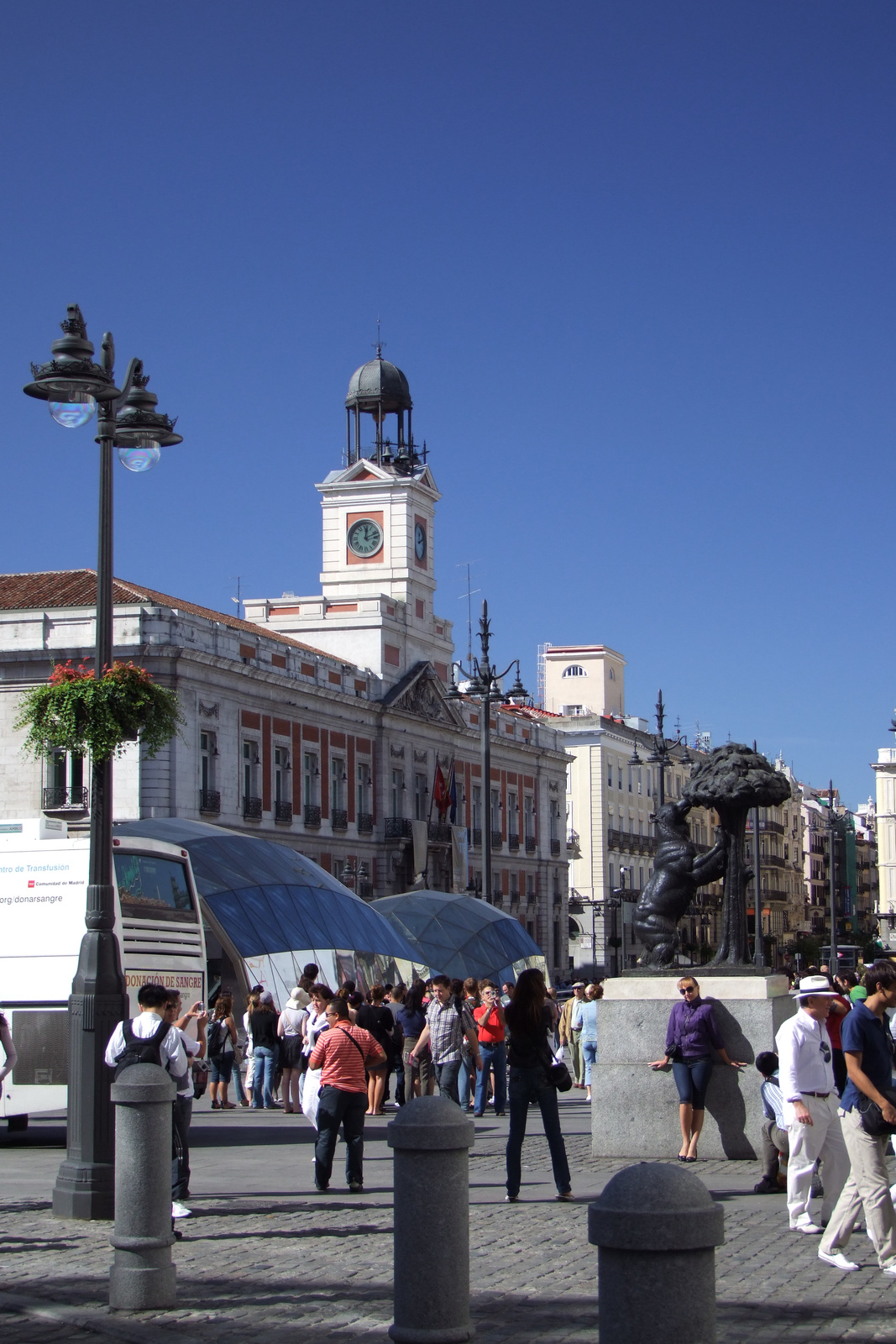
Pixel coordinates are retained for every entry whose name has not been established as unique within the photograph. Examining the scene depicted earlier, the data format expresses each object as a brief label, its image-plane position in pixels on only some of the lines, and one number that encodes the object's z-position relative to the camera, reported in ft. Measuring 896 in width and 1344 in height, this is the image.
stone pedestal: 45.16
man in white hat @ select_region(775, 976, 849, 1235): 33.17
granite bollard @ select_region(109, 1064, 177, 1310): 27.58
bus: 55.52
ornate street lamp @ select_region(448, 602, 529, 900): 112.88
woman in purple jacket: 43.27
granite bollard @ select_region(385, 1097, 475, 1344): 23.36
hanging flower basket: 42.98
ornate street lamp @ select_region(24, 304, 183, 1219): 37.32
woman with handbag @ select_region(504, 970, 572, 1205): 38.11
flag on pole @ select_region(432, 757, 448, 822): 217.15
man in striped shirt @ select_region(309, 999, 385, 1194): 40.98
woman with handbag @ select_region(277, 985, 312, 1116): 68.90
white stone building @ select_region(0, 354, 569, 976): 156.87
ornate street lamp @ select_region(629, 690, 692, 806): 117.60
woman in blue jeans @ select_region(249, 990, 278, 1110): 70.28
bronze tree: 48.16
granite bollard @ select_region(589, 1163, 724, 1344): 15.37
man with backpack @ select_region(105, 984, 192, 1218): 36.04
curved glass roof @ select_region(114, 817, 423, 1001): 103.04
